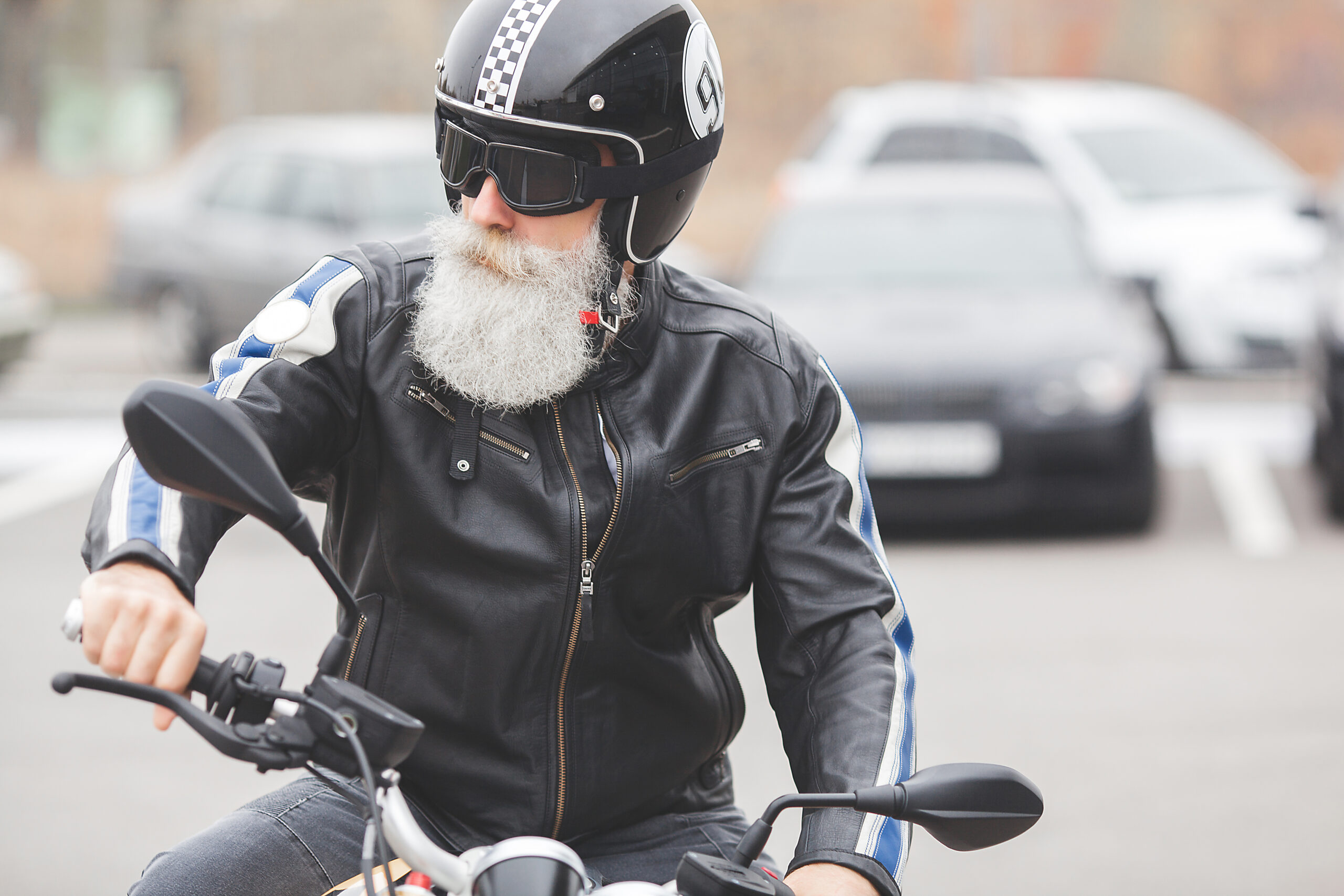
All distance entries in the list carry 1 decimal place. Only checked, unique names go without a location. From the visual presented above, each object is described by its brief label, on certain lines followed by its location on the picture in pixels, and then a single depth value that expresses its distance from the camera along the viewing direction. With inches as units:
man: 163.8
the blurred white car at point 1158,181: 904.9
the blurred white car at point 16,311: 935.7
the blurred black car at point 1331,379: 623.2
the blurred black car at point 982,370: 607.2
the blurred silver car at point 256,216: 912.3
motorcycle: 123.0
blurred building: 2084.2
